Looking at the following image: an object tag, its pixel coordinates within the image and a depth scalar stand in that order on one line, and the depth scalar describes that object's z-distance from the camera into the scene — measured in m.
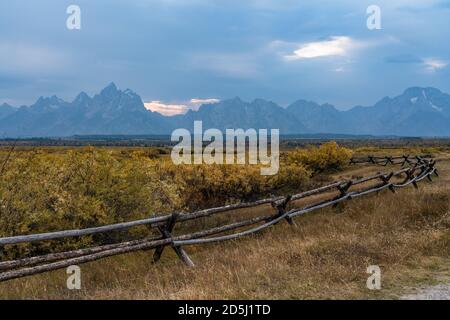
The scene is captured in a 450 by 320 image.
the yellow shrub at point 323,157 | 34.53
